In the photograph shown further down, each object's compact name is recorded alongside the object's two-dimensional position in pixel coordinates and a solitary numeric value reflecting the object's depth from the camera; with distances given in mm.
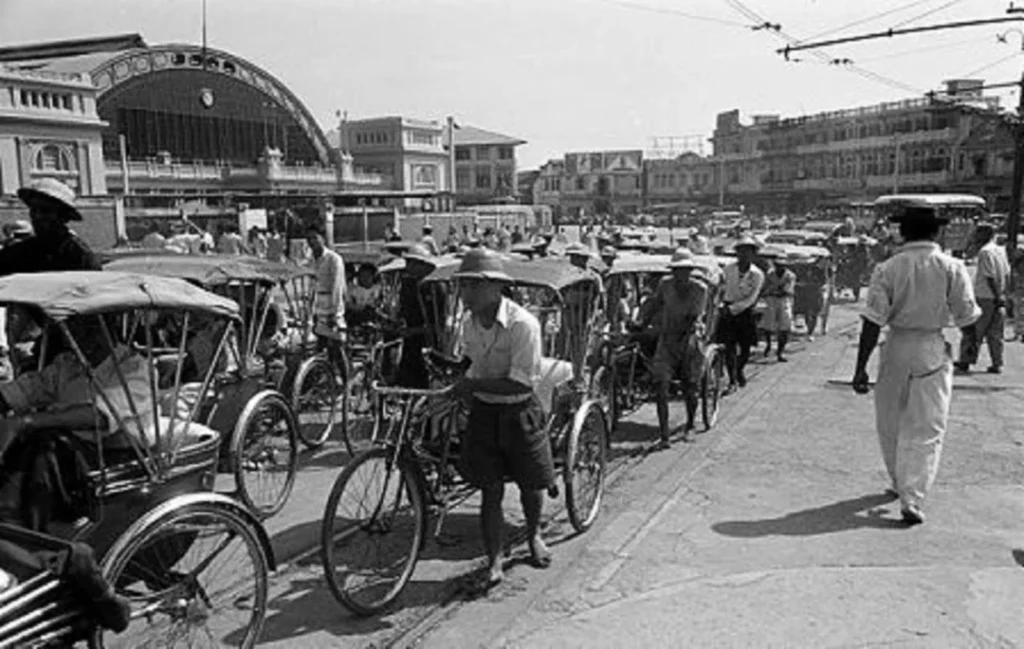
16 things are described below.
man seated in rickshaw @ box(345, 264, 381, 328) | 9586
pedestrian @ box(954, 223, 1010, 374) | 11414
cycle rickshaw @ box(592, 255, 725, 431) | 8094
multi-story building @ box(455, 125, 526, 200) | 95312
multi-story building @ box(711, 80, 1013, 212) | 61781
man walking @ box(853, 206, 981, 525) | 5816
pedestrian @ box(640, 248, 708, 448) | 7934
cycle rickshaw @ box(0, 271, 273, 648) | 3592
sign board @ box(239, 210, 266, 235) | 28967
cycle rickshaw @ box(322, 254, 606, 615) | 4570
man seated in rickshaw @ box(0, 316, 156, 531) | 3607
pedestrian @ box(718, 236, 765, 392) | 10547
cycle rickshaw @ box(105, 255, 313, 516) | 6195
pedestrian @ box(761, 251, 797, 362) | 13227
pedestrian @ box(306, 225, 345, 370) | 8898
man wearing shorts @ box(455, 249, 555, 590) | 4793
